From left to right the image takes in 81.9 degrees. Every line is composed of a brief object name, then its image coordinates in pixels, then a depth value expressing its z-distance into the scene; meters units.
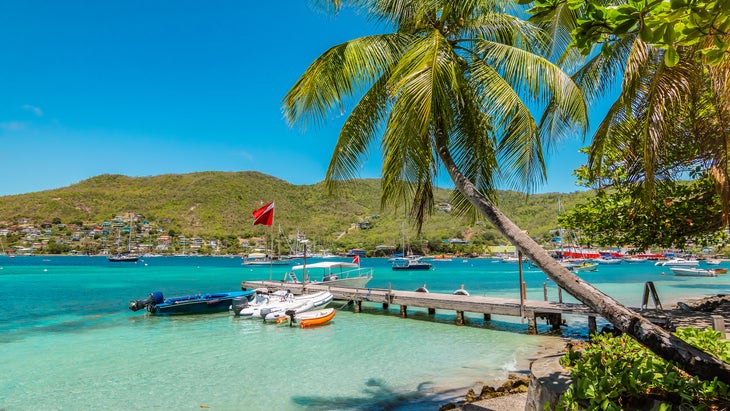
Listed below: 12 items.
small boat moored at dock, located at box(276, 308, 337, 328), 17.17
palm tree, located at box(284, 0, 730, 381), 4.51
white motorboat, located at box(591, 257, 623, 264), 104.09
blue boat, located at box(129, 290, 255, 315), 21.06
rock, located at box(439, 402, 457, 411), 7.03
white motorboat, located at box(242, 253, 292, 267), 95.69
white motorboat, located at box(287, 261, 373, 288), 26.00
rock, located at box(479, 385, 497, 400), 7.41
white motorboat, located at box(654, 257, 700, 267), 74.18
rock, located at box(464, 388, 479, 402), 7.36
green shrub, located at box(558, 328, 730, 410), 3.09
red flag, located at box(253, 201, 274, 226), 21.79
